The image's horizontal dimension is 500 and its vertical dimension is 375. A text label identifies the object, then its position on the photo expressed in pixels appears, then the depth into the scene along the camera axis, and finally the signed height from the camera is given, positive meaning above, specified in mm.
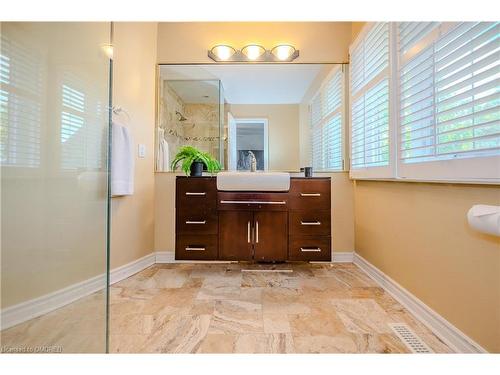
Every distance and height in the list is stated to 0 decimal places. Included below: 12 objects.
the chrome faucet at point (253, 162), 2389 +283
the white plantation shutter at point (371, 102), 1698 +703
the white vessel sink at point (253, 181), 2035 +79
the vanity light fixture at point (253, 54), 2418 +1381
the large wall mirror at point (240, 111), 2473 +817
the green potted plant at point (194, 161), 2238 +279
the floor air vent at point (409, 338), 1121 -726
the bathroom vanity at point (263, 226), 2049 -304
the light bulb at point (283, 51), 2410 +1397
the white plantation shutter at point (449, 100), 937 +423
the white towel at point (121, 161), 1823 +221
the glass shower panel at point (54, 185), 1097 +25
